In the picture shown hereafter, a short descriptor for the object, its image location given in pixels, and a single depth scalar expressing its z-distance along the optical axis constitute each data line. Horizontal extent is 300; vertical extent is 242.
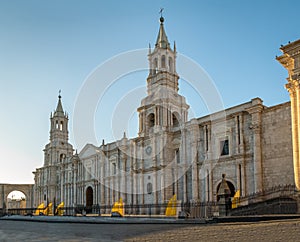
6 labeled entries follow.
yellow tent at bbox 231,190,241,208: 16.48
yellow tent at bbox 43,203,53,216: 35.65
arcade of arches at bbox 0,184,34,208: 45.77
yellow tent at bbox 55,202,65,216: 31.09
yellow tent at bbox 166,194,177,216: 20.28
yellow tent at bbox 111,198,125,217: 23.76
